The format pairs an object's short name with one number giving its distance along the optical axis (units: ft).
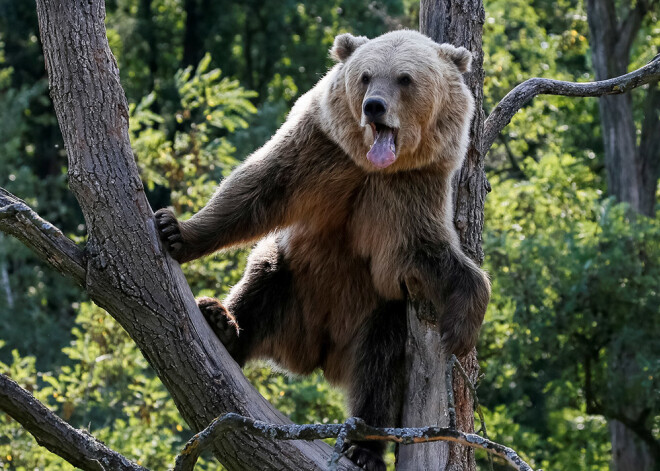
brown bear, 31.78
